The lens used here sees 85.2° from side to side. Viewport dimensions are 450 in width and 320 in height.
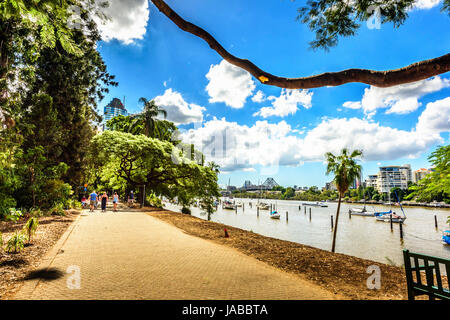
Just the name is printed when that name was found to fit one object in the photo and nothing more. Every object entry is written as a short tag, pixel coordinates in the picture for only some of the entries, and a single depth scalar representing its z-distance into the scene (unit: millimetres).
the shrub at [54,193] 15727
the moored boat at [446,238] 26862
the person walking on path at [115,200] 20720
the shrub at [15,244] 6508
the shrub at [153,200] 31222
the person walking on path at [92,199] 20141
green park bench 3283
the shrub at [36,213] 13452
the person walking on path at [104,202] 20188
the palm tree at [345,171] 14855
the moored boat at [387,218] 42581
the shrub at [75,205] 21600
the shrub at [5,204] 11102
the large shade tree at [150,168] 21172
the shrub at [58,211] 15312
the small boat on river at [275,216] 52922
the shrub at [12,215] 11348
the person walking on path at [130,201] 26473
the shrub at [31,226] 7436
